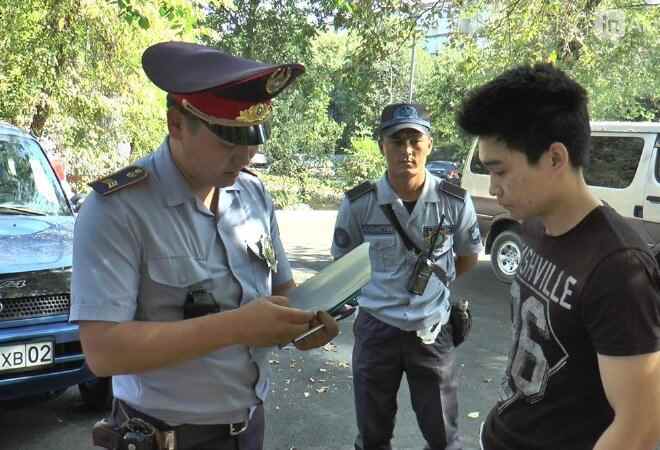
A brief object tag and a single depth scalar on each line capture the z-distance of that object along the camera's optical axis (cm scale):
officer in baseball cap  270
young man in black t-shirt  124
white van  661
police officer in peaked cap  136
